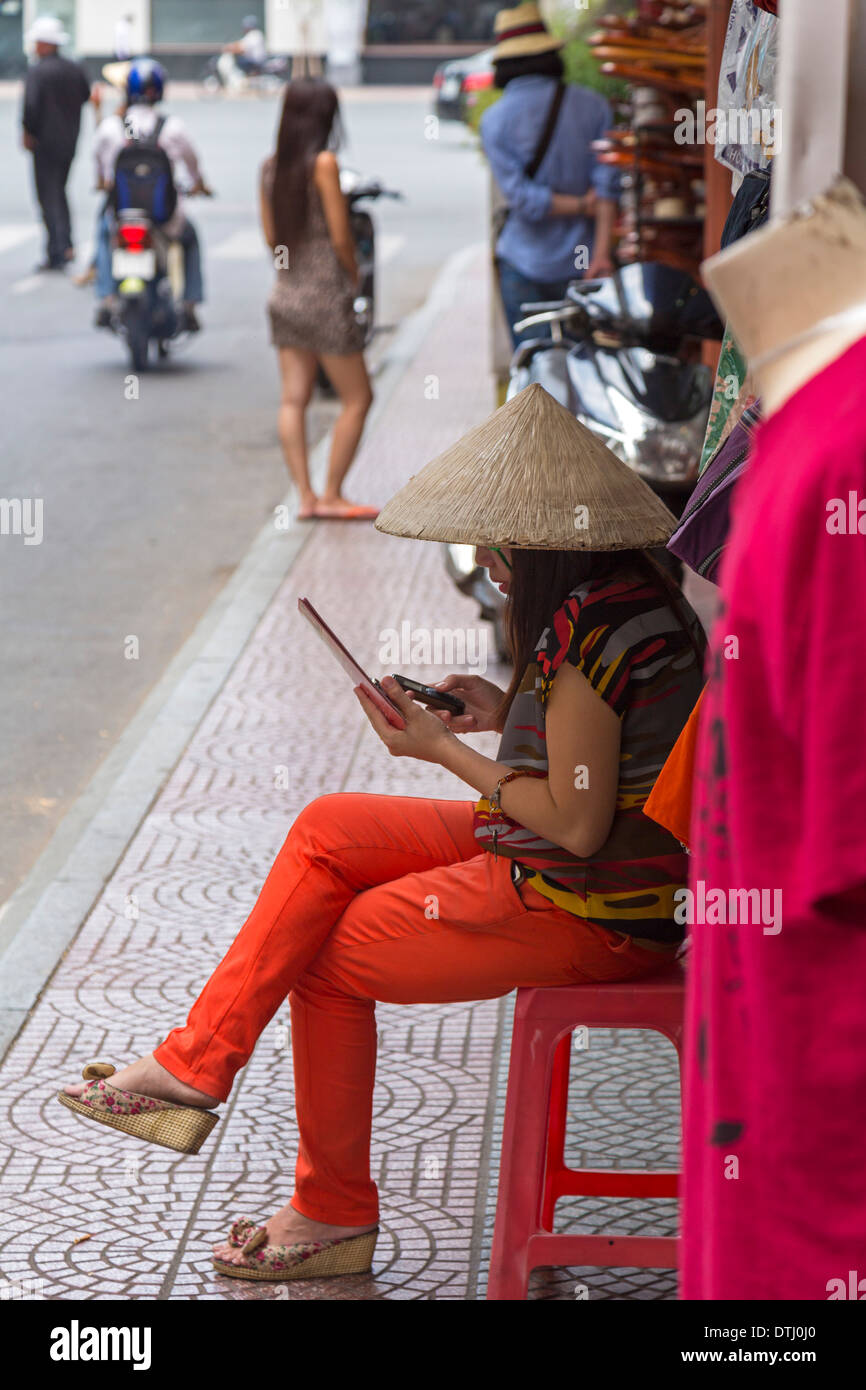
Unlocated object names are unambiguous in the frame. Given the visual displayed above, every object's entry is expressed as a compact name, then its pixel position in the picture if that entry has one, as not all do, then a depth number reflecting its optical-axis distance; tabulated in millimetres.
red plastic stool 2758
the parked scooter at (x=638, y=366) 5461
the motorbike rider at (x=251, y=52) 40156
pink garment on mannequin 1427
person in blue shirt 7836
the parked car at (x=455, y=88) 32625
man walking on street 16219
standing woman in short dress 7734
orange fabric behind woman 2430
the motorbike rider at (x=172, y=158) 12148
